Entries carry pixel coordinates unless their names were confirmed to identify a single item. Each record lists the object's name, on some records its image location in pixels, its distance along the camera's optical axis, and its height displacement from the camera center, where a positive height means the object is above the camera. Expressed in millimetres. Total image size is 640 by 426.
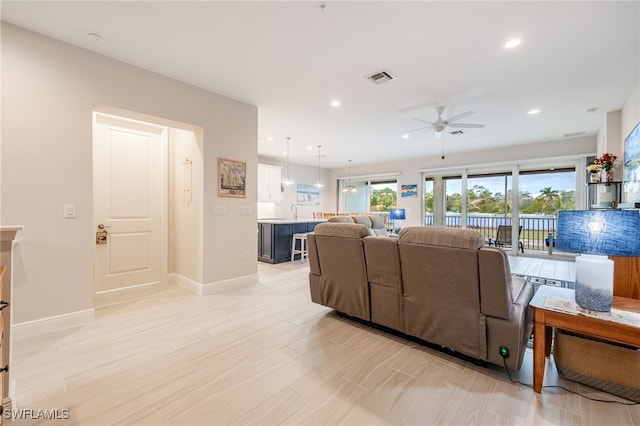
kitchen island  5840 -678
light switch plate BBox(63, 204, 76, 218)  2641 -42
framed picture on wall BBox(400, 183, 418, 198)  8453 +573
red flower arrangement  3980 +719
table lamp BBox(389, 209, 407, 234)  7977 -152
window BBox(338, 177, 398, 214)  9453 +470
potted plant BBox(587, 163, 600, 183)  4125 +593
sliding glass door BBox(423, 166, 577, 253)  6656 +216
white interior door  3604 +104
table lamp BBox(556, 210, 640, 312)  1514 -192
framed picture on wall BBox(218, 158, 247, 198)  3830 +430
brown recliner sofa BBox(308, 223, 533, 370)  1851 -634
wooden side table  1496 -647
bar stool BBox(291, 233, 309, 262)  5949 -847
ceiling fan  4224 +1357
